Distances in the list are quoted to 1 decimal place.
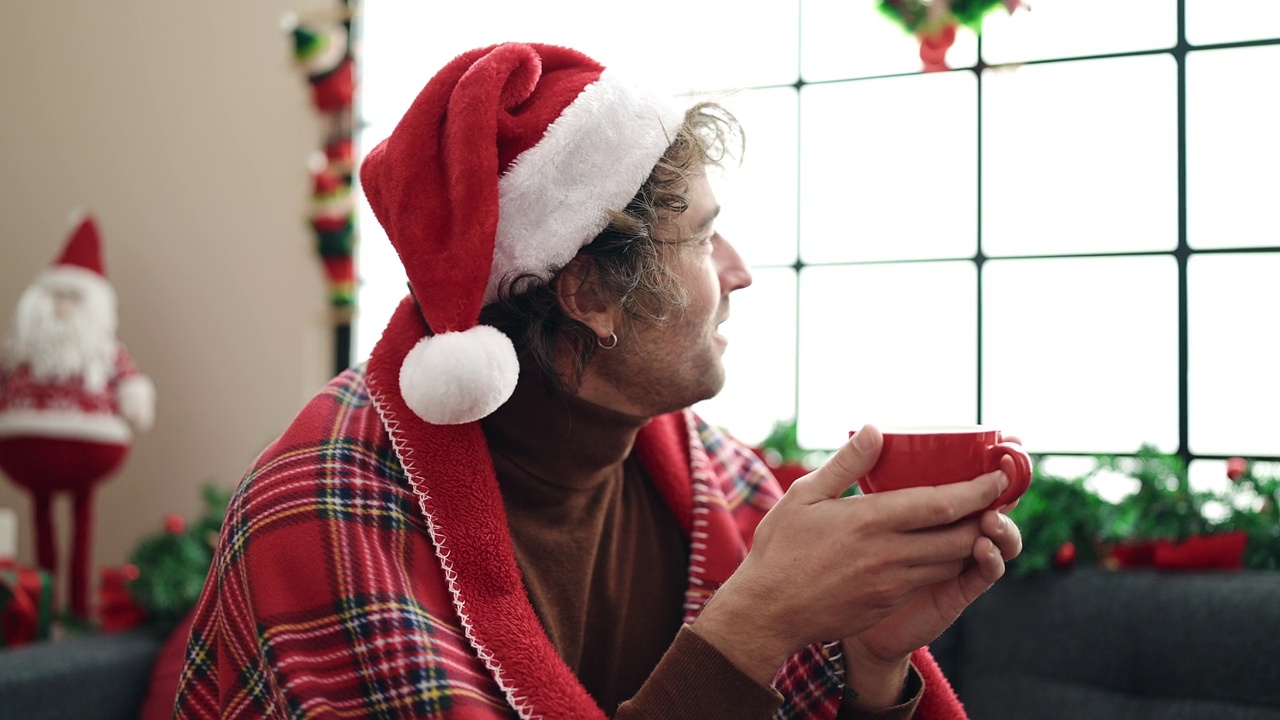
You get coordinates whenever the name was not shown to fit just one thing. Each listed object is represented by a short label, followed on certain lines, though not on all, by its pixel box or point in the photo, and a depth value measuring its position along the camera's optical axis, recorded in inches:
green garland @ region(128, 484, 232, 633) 76.7
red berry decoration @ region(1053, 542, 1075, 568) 64.4
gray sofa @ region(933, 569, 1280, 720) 56.6
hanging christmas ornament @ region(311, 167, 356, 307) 96.2
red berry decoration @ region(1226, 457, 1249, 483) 66.1
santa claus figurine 91.9
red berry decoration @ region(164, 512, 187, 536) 82.4
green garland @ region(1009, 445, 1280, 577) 64.1
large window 77.5
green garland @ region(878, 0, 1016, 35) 79.0
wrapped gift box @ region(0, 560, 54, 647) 76.7
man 34.8
